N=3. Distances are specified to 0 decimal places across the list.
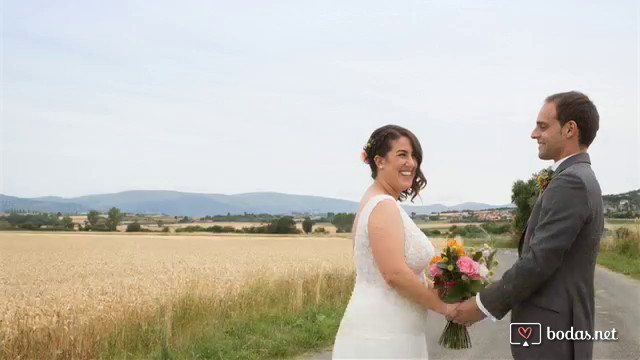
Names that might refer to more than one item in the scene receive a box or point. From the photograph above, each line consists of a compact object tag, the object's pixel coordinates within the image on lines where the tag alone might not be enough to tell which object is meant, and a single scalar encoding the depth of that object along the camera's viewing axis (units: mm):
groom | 3670
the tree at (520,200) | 62362
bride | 4102
